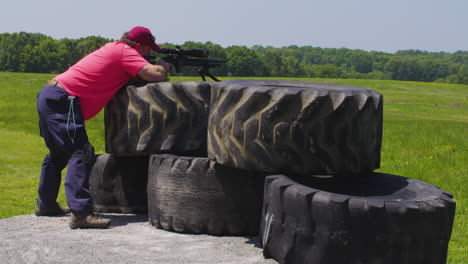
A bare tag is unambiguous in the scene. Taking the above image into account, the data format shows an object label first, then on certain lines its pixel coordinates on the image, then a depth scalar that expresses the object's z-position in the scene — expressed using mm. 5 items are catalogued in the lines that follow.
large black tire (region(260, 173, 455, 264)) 3684
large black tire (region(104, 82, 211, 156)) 5227
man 5176
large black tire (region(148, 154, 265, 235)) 4805
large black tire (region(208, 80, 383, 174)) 4242
